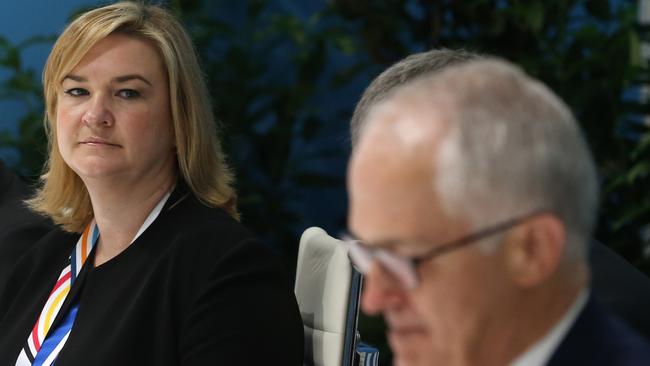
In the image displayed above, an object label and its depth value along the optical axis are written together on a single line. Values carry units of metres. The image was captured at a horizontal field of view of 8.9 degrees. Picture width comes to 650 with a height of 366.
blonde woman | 3.17
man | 2.58
